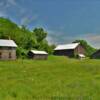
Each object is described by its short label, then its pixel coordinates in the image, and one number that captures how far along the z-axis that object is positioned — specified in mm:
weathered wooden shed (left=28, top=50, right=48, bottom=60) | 45576
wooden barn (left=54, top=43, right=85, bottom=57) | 57387
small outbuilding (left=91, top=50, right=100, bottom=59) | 53130
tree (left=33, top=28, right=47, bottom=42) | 66269
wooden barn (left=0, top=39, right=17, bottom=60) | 39800
